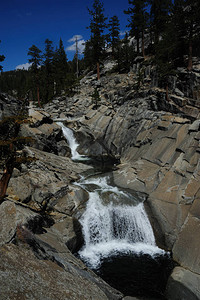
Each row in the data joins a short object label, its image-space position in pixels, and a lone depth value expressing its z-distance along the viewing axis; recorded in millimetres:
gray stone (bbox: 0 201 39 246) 8484
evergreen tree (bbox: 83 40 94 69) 48456
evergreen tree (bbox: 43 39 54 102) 49369
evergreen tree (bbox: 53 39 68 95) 55644
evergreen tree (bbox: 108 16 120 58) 52322
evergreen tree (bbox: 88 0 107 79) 46406
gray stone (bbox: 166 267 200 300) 10743
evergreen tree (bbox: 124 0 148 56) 43344
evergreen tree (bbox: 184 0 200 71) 27344
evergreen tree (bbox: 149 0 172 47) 43150
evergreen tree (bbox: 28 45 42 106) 38312
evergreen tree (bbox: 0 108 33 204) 11250
